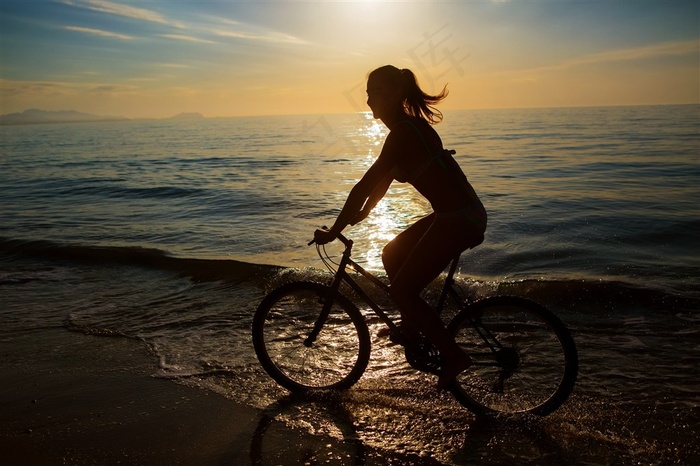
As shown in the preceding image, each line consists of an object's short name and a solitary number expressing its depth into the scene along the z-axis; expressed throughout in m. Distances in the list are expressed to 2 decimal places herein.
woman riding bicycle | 3.58
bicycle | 4.01
